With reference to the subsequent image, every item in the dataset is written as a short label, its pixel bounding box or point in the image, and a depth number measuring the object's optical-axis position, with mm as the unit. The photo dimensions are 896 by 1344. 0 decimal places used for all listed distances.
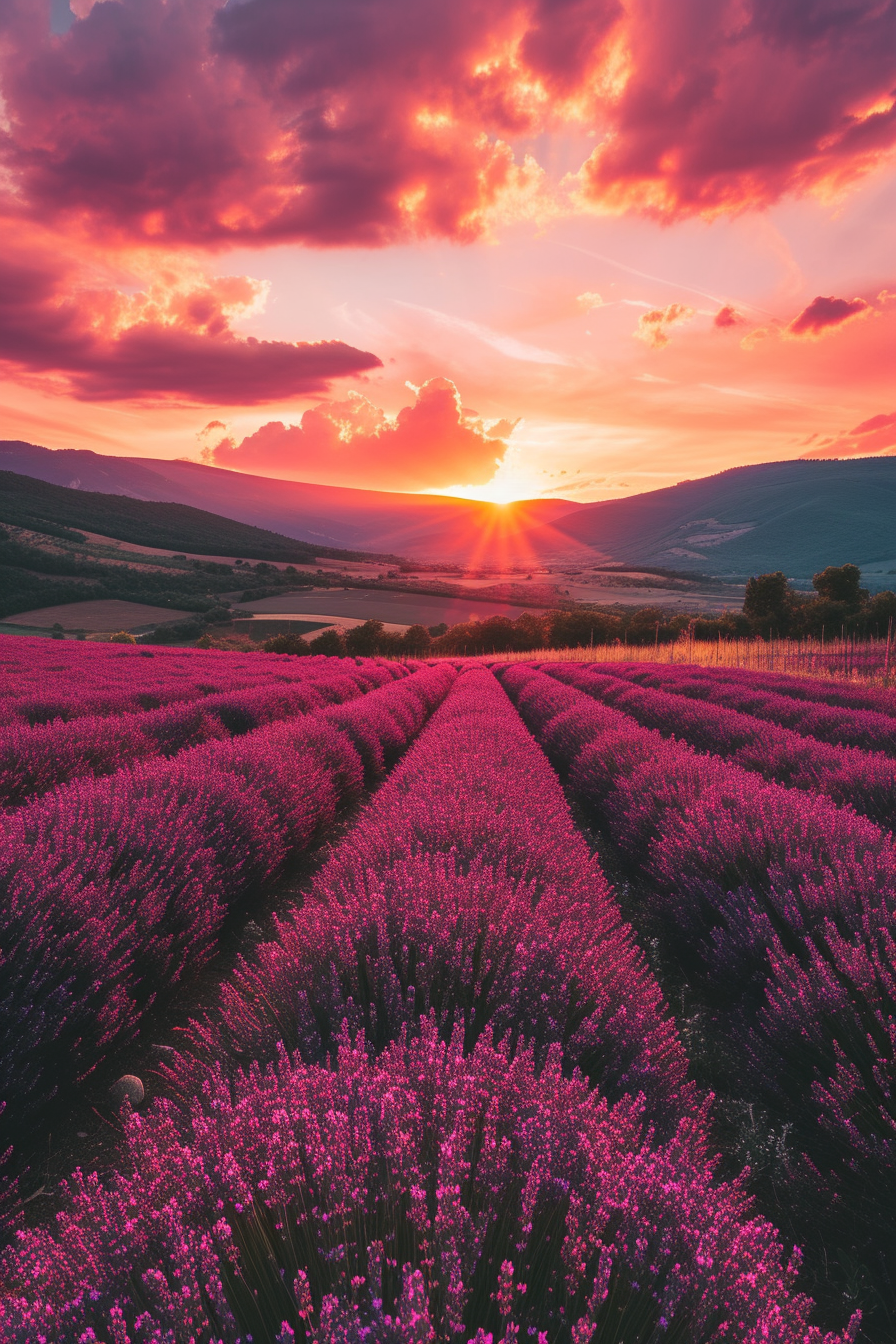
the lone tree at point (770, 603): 31844
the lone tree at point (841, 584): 28844
